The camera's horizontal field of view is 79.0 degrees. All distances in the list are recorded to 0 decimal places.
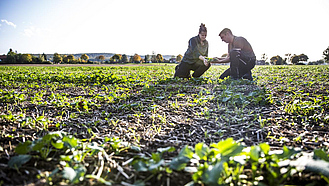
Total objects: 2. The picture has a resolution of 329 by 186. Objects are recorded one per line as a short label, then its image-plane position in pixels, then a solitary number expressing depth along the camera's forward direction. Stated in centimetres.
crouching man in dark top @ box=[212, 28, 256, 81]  570
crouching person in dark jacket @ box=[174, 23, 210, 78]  598
